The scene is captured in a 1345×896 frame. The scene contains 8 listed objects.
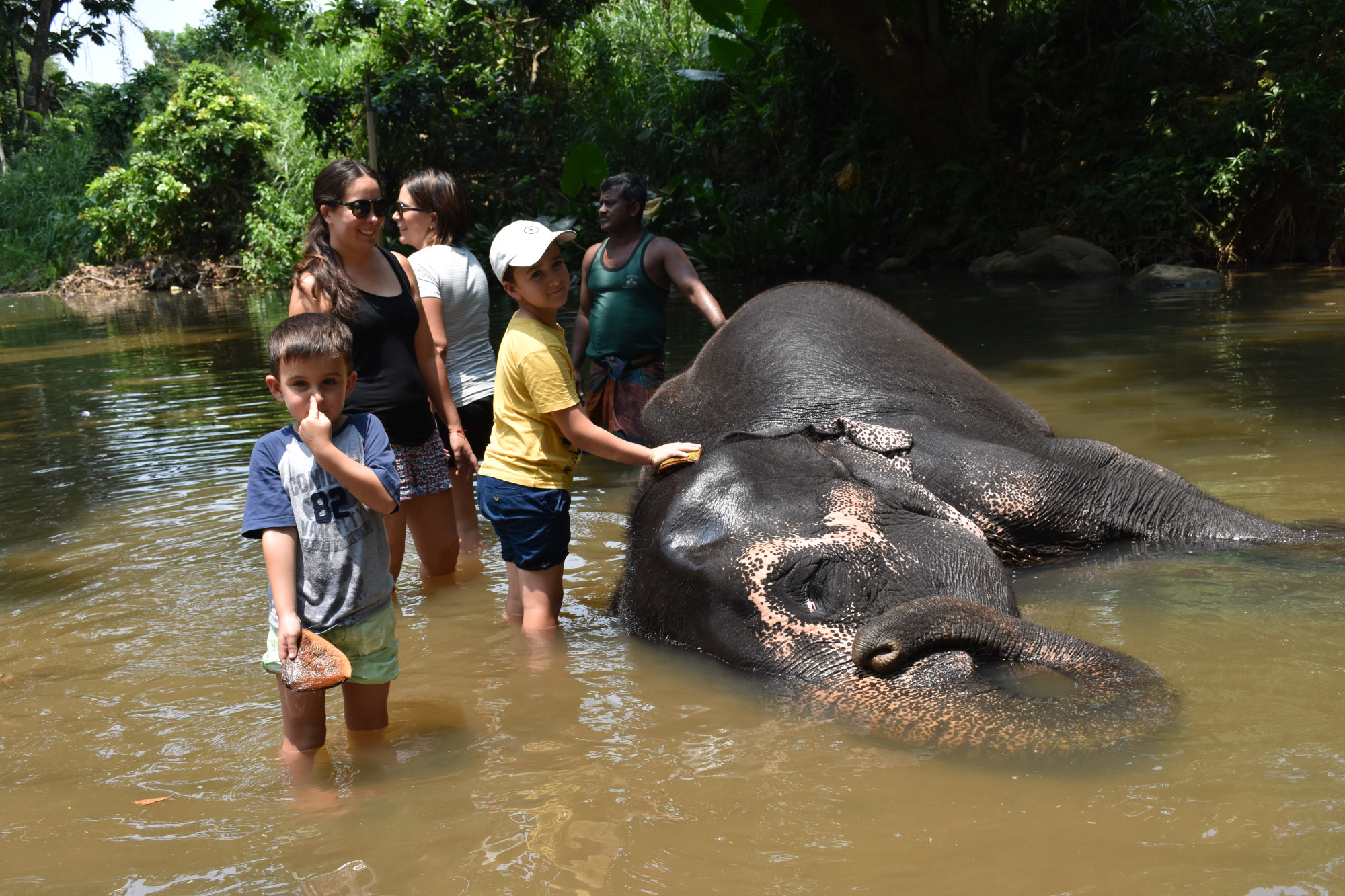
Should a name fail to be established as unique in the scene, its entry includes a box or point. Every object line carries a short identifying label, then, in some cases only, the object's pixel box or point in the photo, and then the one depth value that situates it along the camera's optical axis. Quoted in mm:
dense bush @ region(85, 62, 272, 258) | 26797
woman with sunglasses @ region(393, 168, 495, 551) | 4691
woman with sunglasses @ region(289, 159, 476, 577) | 3861
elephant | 2957
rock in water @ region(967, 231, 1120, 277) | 13859
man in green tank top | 5359
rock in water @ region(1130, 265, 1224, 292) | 12234
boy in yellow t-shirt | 3590
